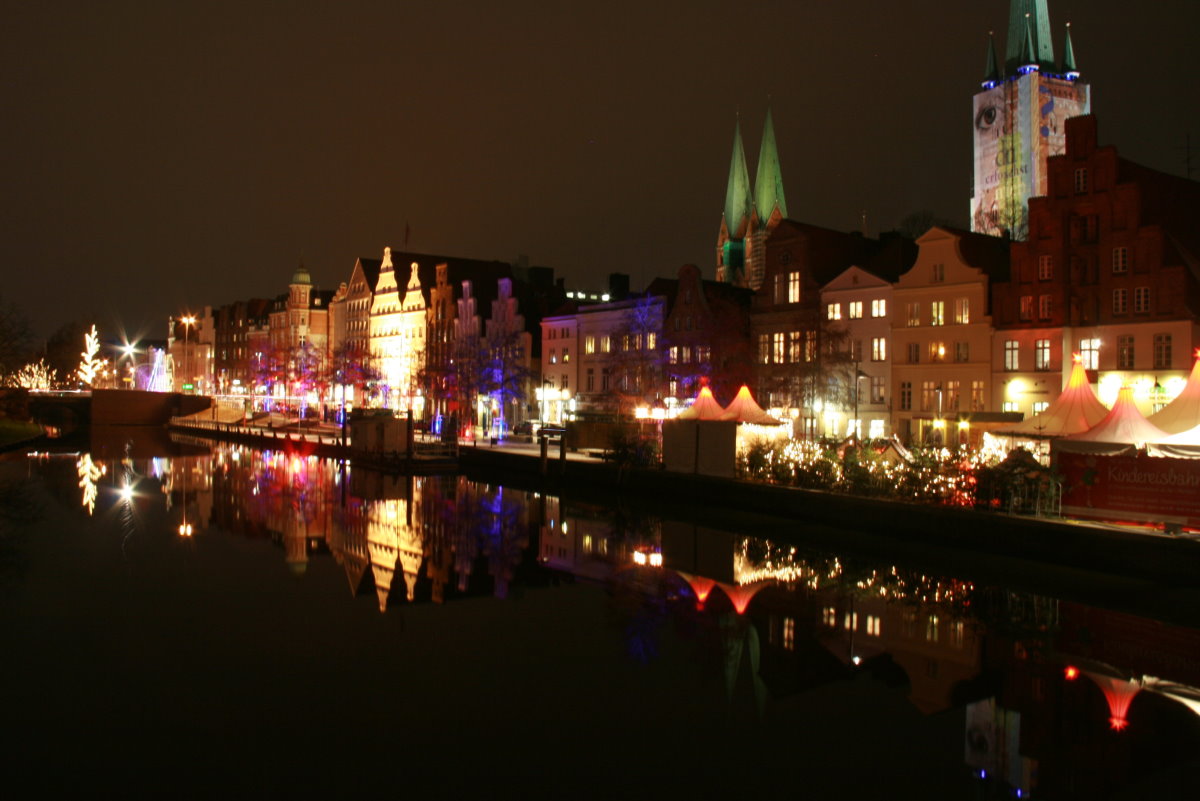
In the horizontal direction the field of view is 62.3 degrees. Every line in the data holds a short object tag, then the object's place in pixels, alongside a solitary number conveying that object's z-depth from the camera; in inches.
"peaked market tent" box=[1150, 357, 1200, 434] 1013.2
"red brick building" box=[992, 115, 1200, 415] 1534.2
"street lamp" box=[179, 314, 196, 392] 6565.0
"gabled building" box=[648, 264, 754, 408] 2158.0
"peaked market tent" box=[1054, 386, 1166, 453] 962.1
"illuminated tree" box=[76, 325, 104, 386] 5012.3
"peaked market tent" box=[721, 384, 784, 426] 1497.0
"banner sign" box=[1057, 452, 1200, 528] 881.5
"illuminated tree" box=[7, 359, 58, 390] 4837.8
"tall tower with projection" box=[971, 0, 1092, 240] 5319.9
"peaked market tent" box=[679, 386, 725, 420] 1539.1
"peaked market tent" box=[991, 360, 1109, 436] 1143.6
